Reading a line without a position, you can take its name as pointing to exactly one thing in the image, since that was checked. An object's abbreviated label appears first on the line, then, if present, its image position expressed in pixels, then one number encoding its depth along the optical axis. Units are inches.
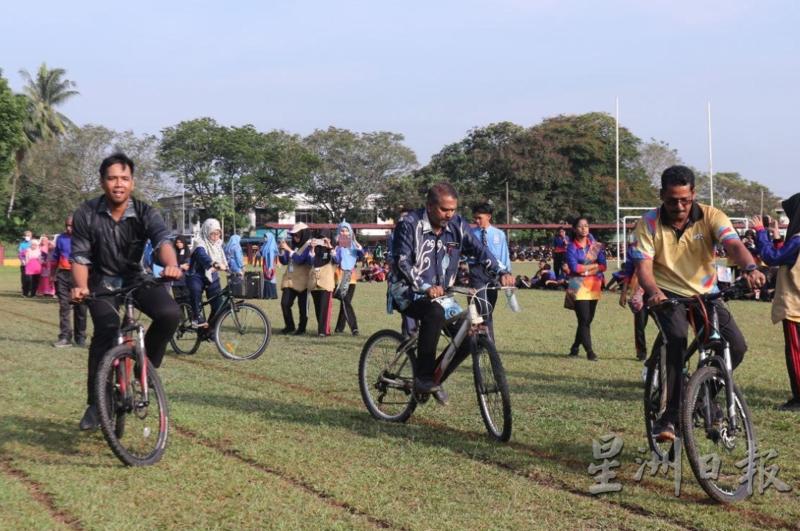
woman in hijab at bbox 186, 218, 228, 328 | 456.4
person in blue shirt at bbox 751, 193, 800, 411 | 291.8
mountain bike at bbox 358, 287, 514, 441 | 247.1
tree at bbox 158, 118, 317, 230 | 2849.4
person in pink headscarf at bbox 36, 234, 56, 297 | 907.4
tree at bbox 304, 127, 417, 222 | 3075.8
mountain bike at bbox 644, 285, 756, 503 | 191.9
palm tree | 2488.9
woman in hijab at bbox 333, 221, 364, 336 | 550.3
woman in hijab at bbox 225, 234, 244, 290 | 601.8
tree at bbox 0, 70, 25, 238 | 1690.5
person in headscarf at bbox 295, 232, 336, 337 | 542.9
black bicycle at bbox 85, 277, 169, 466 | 226.2
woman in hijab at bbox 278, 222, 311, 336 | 553.0
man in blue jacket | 259.4
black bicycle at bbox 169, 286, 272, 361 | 435.5
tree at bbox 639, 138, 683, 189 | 3129.9
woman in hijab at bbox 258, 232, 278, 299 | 716.0
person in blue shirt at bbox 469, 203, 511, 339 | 407.5
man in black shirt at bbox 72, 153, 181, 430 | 238.2
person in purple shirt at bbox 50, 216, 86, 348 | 498.6
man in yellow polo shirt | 216.5
